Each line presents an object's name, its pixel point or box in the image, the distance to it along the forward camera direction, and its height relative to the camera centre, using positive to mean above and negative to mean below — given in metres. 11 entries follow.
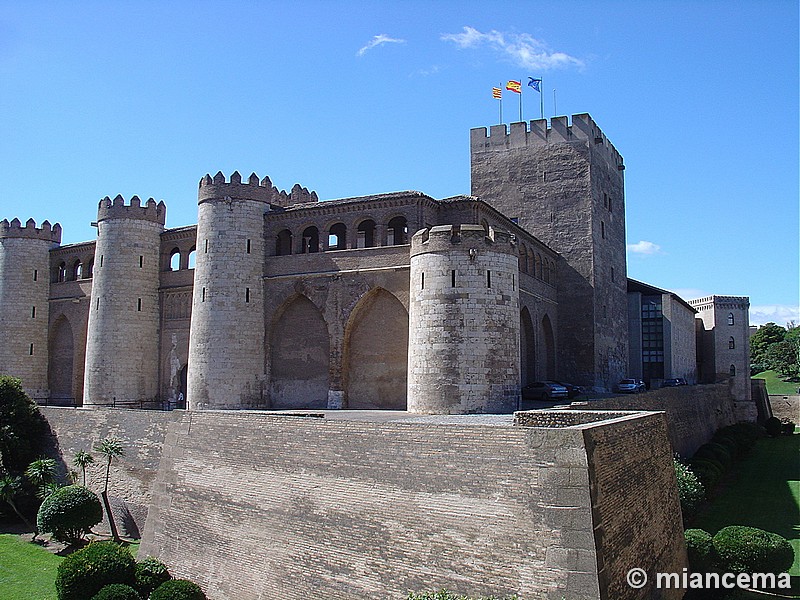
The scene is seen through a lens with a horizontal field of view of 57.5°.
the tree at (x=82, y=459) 25.95 -3.05
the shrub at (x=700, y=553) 17.53 -4.29
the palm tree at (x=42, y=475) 26.53 -3.71
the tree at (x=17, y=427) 28.16 -2.10
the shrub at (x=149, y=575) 18.06 -5.06
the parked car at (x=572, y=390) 30.96 -0.70
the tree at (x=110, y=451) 24.73 -2.67
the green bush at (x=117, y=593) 17.09 -5.14
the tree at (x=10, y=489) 26.66 -4.25
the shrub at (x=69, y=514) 23.56 -4.56
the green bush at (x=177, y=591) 16.78 -5.02
